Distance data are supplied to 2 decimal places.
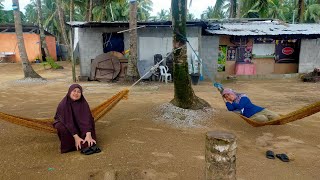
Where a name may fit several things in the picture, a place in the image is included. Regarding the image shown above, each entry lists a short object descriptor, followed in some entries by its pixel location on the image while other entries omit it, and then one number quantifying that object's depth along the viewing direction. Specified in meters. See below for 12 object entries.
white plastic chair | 8.17
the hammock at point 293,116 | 2.83
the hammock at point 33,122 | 2.85
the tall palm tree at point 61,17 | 13.17
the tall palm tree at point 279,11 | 17.18
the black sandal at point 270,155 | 2.88
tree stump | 1.61
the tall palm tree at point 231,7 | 13.20
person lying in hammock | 3.56
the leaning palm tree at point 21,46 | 8.20
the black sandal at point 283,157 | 2.82
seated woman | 2.70
